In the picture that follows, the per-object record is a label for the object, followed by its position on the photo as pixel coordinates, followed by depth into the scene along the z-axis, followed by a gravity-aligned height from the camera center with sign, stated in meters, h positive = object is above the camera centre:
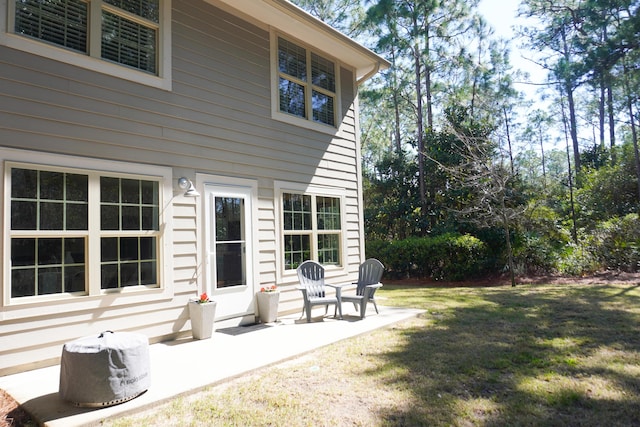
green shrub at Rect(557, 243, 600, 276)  10.23 -0.97
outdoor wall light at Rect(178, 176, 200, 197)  4.84 +0.64
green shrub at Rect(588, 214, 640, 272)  10.05 -0.54
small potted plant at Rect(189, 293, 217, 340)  4.70 -0.91
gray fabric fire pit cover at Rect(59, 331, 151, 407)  2.83 -0.93
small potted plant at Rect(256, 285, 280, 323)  5.57 -0.94
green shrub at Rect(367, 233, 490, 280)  10.62 -0.73
